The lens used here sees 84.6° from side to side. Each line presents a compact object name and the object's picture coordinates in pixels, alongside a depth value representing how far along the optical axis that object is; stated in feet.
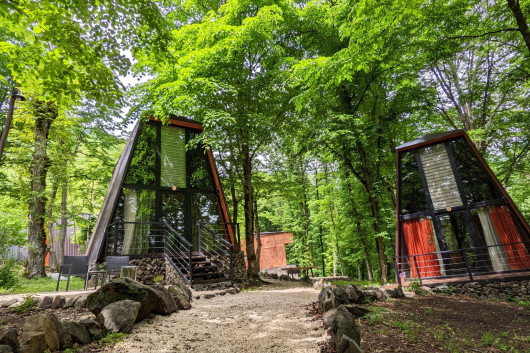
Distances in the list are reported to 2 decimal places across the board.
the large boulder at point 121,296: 14.53
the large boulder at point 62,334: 10.22
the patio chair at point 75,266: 23.18
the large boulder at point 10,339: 8.33
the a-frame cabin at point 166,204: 30.75
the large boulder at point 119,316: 12.37
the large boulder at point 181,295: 18.56
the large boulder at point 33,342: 9.00
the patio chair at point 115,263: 24.67
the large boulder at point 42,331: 9.33
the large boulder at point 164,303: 16.31
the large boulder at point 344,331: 8.90
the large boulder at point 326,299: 15.76
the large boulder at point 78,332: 10.71
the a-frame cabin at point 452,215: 26.07
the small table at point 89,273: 23.43
